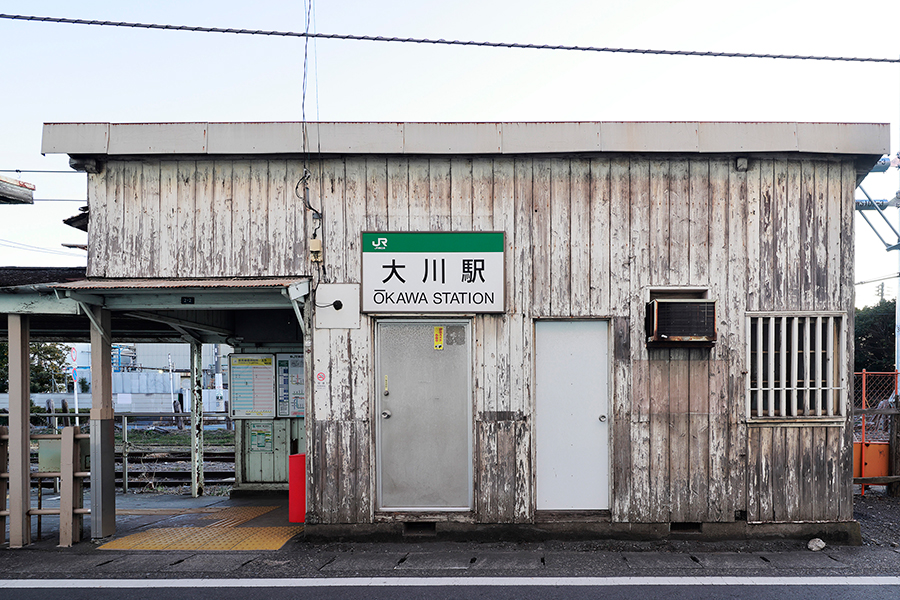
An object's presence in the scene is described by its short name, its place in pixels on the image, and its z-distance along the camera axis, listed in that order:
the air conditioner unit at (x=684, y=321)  5.93
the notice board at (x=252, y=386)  8.66
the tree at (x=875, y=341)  25.66
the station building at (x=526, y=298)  6.07
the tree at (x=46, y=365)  24.27
